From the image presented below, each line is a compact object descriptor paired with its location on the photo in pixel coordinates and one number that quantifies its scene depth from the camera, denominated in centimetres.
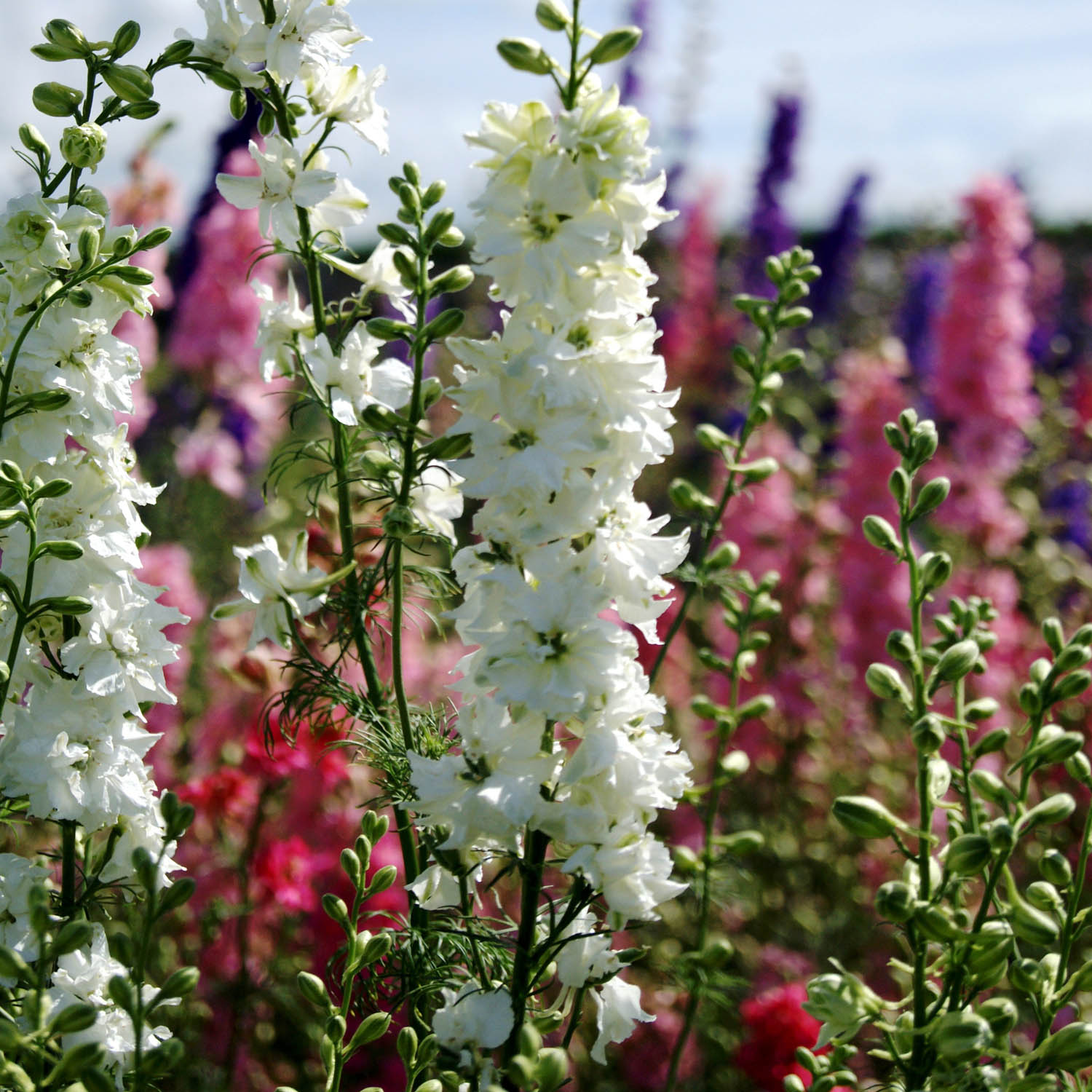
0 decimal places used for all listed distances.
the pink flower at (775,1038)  145
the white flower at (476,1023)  101
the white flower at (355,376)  107
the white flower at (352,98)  108
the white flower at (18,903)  104
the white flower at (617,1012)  105
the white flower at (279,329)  110
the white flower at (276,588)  104
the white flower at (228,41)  107
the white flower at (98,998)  103
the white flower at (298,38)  106
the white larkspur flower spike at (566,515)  100
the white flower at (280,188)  107
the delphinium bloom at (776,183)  514
